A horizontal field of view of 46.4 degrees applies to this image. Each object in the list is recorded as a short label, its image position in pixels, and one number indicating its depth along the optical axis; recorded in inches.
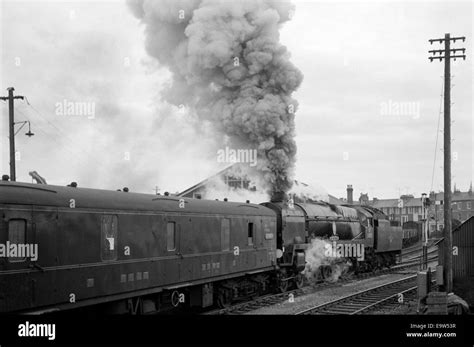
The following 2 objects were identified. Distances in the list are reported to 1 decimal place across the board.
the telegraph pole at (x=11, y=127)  799.1
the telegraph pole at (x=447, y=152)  789.9
